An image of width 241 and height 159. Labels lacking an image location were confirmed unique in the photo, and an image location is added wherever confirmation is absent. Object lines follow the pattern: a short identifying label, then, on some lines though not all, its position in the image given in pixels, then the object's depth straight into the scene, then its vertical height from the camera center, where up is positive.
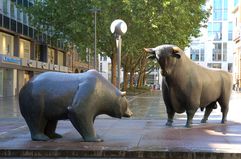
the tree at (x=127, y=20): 35.47 +4.58
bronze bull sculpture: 12.07 -0.22
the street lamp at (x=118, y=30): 14.70 +1.47
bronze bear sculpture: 9.62 -0.58
